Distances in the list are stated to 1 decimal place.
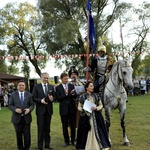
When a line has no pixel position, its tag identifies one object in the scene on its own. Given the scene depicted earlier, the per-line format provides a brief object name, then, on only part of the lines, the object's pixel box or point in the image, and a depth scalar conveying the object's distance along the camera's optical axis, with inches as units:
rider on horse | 277.7
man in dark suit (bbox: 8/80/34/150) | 236.2
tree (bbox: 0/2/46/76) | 1392.7
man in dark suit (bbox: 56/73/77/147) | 267.4
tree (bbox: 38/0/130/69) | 1122.7
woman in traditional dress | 225.1
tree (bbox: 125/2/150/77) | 1268.5
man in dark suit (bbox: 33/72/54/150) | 248.7
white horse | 261.7
